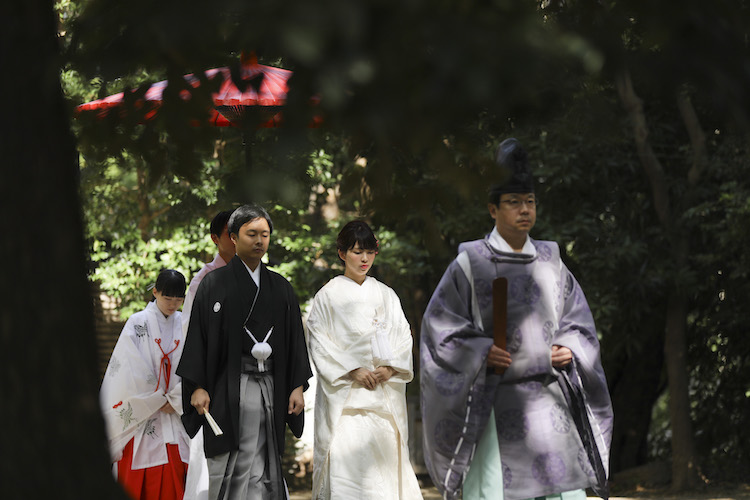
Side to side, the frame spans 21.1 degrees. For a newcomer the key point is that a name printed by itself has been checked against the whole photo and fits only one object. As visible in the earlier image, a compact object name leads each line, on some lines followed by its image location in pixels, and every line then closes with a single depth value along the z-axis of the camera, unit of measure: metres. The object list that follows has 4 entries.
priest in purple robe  9.42
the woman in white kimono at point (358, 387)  12.09
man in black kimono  10.66
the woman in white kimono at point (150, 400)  12.22
